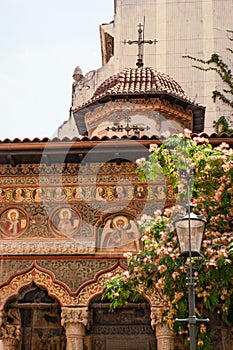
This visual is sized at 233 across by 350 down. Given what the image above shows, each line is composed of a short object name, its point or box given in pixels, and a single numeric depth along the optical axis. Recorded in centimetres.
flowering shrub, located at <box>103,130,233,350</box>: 1276
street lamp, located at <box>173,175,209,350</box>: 1066
